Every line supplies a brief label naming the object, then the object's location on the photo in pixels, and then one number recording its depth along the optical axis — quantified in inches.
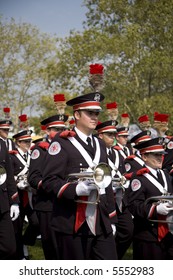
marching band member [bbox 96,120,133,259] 394.9
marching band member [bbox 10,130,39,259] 435.5
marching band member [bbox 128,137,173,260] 289.4
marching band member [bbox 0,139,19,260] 306.3
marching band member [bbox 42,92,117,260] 249.4
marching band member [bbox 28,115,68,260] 353.4
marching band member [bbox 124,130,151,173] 413.1
